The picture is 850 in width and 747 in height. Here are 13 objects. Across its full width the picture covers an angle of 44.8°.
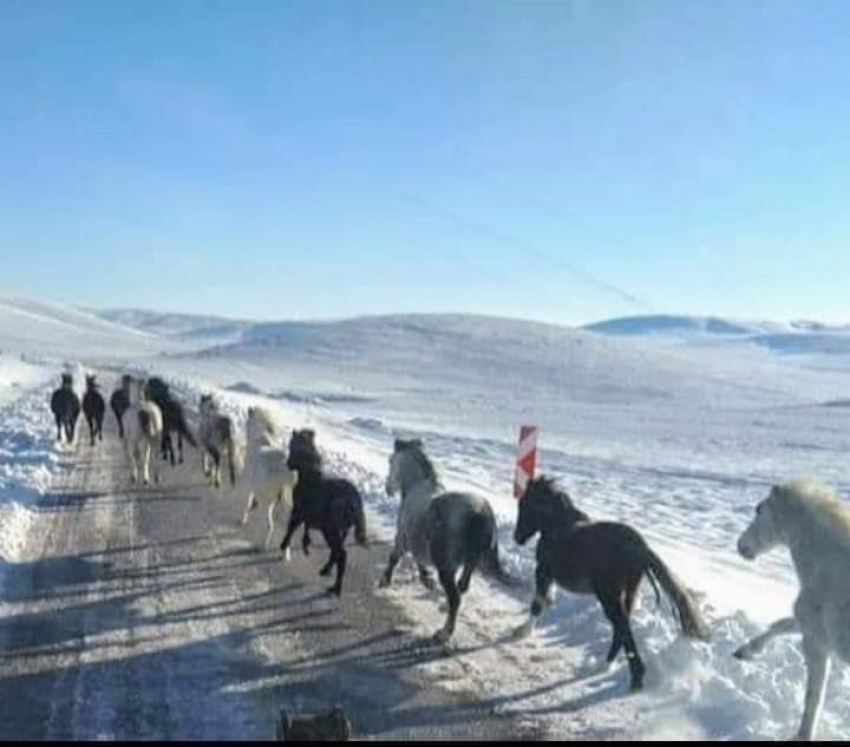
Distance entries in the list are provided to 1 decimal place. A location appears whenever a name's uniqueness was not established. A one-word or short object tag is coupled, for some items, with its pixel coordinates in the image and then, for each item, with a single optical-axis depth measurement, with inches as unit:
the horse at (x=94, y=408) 934.2
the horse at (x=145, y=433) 721.0
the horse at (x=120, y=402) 954.4
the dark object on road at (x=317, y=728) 238.7
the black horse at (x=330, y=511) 438.0
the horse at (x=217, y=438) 703.1
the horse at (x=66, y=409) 903.7
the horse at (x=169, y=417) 794.2
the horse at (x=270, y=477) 545.3
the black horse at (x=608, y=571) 331.0
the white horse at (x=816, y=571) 277.3
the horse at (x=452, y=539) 379.6
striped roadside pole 611.8
